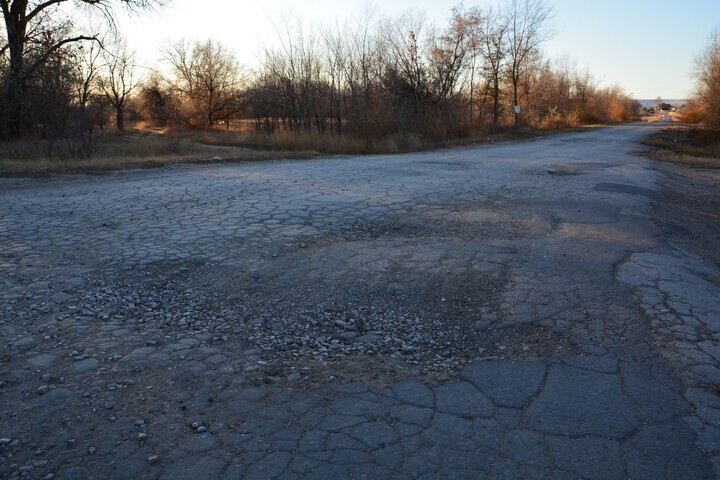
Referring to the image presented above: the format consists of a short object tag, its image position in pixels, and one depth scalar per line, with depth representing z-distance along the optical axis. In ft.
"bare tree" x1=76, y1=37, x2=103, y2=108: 50.39
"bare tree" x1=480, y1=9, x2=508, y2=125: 109.50
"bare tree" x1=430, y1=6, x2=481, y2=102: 84.23
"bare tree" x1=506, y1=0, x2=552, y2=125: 113.70
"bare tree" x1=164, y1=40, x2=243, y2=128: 144.77
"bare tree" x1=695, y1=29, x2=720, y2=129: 103.65
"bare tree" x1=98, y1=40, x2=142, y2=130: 139.23
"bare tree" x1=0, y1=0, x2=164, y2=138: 57.72
